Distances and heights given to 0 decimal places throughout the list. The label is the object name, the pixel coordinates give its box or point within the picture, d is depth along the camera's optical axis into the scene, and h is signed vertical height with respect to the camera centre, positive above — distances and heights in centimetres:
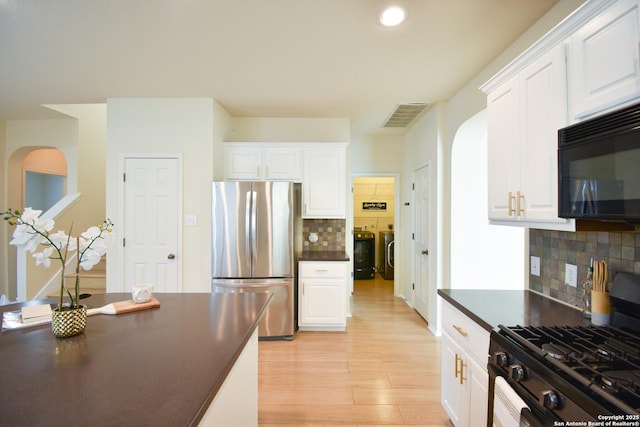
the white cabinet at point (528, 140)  132 +40
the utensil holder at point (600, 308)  128 -42
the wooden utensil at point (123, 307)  139 -46
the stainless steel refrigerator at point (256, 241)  305 -27
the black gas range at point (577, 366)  79 -48
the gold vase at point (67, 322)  111 -42
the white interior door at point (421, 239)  356 -31
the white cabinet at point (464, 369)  138 -83
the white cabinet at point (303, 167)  346 +60
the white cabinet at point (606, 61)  100 +60
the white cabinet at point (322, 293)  327 -88
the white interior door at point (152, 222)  315 -6
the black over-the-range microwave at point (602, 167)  94 +18
